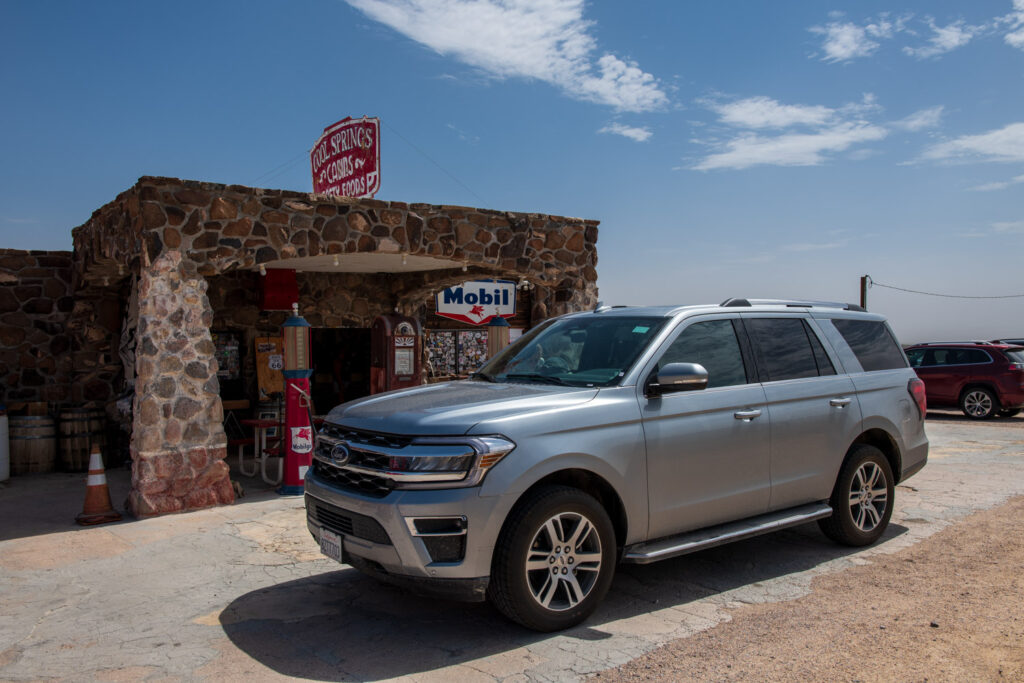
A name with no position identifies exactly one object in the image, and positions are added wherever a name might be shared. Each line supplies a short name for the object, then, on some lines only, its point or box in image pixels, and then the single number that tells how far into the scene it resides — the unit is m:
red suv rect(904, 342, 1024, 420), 16.27
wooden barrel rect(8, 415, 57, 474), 10.10
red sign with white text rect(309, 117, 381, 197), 12.50
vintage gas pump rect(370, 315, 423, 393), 11.23
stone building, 7.85
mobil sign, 15.55
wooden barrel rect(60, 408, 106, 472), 10.32
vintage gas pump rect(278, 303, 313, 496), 8.65
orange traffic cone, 7.45
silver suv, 4.14
